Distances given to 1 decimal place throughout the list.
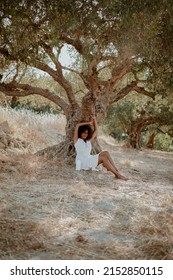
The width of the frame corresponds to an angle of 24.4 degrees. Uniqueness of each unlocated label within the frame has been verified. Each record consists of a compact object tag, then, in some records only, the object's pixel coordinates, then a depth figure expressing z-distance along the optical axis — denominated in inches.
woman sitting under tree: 422.3
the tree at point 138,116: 981.2
